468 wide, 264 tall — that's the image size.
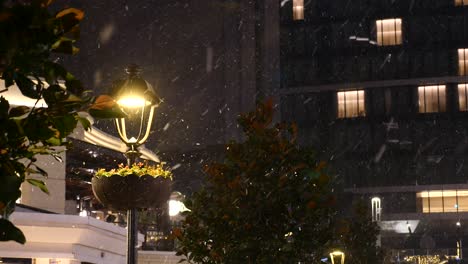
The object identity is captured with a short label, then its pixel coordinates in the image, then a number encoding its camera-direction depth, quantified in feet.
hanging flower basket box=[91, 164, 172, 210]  34.86
